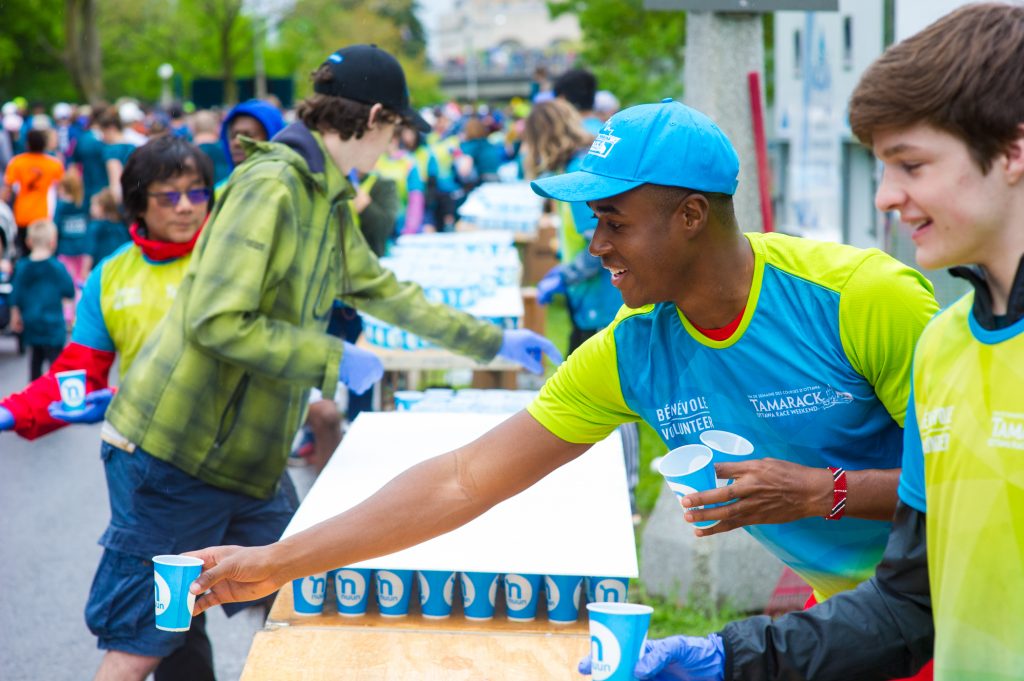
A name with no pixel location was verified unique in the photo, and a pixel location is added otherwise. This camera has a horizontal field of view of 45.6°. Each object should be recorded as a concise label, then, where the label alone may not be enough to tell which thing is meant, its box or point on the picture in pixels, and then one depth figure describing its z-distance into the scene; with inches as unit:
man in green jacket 142.0
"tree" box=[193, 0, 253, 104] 2615.7
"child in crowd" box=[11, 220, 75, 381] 390.6
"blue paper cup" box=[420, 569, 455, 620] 124.6
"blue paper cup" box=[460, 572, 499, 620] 124.1
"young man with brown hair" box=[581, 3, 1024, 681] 65.1
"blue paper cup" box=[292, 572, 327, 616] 124.3
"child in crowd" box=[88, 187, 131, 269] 458.0
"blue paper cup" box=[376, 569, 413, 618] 124.0
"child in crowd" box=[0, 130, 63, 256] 569.6
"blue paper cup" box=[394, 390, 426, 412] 191.2
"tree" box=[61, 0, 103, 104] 1920.5
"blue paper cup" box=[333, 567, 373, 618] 124.4
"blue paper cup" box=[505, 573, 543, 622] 123.3
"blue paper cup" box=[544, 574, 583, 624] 122.2
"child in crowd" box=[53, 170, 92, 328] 500.1
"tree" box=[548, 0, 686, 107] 970.7
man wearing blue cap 93.1
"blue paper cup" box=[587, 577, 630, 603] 121.2
